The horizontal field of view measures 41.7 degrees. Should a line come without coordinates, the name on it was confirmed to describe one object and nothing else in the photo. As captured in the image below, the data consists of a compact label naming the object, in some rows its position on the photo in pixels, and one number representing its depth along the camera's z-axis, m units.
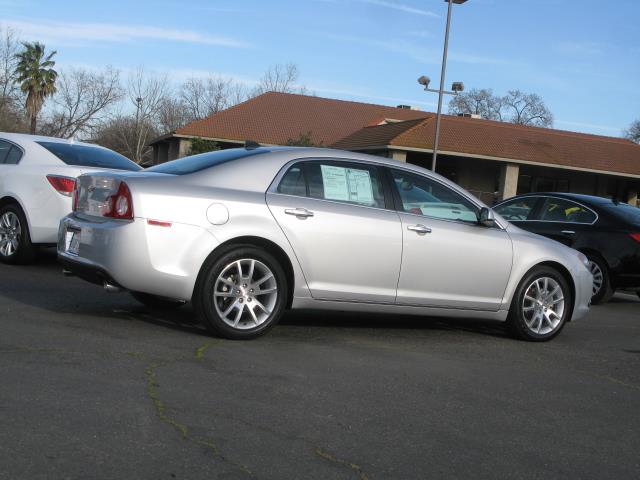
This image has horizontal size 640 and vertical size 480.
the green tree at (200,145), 35.34
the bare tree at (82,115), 57.28
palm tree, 50.22
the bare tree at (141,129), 63.25
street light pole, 26.56
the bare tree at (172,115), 69.00
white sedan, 9.33
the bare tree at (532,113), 95.31
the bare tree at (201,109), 71.44
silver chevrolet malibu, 6.15
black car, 10.85
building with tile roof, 35.50
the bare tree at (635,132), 95.62
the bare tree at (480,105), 94.56
